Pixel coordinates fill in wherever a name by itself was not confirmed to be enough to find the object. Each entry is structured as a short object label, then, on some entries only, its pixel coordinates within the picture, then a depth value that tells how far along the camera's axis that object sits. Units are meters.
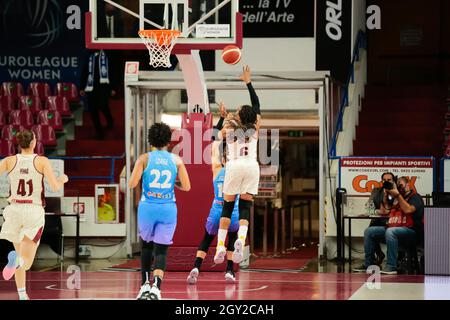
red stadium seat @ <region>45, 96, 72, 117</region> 22.23
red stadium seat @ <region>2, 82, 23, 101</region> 22.48
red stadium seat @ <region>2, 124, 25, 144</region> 21.11
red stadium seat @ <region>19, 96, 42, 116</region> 22.16
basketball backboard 14.52
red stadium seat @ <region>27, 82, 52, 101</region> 22.57
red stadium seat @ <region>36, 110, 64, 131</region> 21.78
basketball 14.57
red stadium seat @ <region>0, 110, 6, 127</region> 21.76
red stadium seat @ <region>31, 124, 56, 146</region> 21.19
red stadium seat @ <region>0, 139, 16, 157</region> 20.62
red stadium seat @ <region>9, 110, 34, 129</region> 21.69
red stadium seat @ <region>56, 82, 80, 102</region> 22.73
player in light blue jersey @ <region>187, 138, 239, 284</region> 13.88
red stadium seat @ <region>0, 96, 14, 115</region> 22.22
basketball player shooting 13.33
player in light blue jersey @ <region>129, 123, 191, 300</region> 11.16
